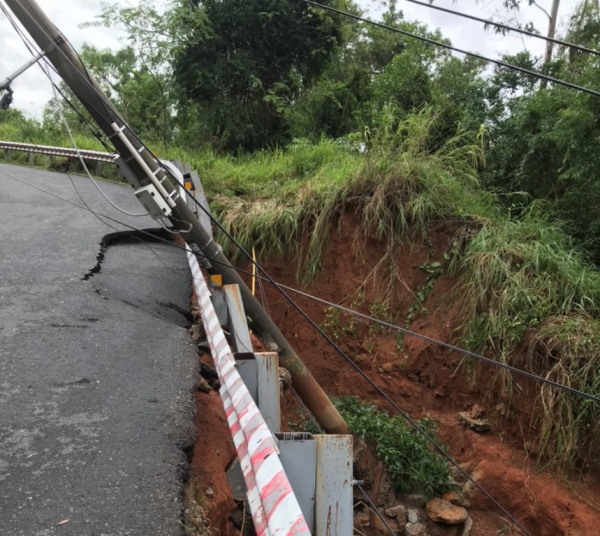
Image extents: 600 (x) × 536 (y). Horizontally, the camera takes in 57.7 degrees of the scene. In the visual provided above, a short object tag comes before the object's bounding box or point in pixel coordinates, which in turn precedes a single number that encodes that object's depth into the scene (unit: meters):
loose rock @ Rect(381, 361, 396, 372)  7.46
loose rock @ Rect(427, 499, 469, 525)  5.84
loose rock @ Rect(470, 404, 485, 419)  6.54
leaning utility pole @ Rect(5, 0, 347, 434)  4.50
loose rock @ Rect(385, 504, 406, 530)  5.88
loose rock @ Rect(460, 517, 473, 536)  5.80
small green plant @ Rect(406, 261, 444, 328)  7.53
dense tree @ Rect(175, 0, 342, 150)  13.91
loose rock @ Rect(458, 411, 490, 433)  6.42
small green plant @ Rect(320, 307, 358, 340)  7.94
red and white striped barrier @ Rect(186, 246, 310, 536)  1.97
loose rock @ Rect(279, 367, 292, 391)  5.71
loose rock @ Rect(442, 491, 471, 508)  6.12
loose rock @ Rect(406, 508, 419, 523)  5.88
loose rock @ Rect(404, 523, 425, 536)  5.64
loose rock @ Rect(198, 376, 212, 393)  4.59
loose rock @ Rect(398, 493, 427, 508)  6.13
